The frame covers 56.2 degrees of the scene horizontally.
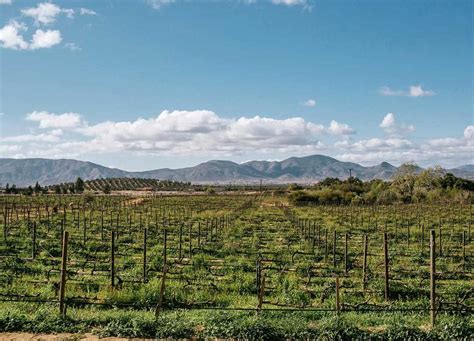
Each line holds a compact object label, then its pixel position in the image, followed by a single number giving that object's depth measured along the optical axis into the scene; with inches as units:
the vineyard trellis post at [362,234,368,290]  504.7
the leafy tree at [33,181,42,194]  4265.3
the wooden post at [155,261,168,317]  361.8
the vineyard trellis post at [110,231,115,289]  477.7
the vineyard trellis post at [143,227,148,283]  520.0
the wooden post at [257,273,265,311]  373.7
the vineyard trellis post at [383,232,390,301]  455.6
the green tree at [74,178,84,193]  4873.0
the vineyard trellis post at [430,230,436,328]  373.4
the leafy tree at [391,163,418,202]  3294.3
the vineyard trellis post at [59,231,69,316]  374.6
